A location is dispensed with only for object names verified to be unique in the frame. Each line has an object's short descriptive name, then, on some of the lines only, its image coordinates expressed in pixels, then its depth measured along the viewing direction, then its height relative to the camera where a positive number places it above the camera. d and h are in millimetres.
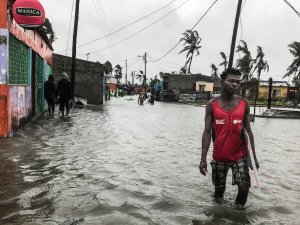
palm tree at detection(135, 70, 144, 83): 130725 +559
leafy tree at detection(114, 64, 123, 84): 126775 +1861
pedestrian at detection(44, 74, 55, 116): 15945 -685
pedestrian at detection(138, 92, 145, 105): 36094 -1911
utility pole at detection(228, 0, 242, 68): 19672 +2806
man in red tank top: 4336 -580
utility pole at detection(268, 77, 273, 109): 22966 +120
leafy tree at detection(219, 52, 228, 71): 69500 +4279
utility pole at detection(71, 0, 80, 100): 23205 +2143
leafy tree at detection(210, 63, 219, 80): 87250 +2730
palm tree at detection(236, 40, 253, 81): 56938 +3308
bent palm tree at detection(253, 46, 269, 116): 65875 +3620
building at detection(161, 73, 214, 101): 56062 -390
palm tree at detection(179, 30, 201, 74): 67375 +6808
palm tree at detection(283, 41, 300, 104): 55500 +3517
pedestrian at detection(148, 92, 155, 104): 37944 -1987
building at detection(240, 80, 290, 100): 56125 -1087
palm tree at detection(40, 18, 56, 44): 43272 +5213
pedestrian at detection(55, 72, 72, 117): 15555 -645
